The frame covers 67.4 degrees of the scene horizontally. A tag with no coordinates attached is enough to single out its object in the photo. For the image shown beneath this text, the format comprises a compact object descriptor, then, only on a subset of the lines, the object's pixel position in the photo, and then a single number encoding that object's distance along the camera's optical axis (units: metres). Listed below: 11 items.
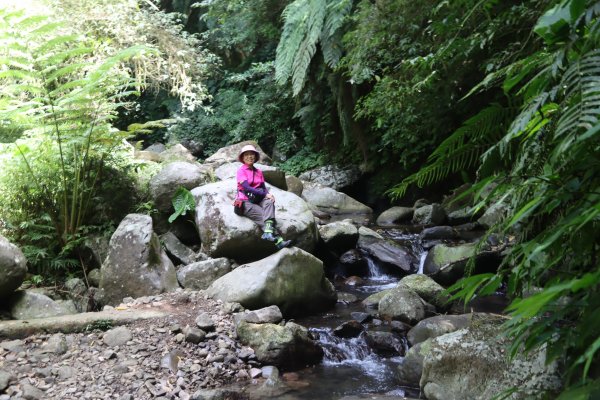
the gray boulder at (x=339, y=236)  5.91
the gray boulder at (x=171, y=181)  5.35
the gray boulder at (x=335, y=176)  10.04
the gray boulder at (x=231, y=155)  10.32
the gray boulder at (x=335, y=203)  8.93
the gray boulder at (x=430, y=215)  7.38
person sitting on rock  4.86
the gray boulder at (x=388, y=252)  5.63
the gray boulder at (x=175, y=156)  7.46
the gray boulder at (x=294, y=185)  8.79
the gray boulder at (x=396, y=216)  7.91
